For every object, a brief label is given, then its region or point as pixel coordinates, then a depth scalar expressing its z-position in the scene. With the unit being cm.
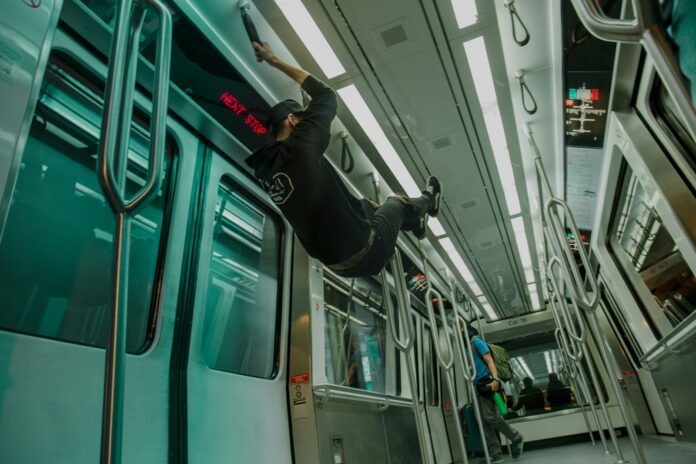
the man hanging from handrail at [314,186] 211
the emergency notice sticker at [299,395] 292
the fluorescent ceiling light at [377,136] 311
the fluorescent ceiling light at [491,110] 289
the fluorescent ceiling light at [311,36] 242
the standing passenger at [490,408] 539
